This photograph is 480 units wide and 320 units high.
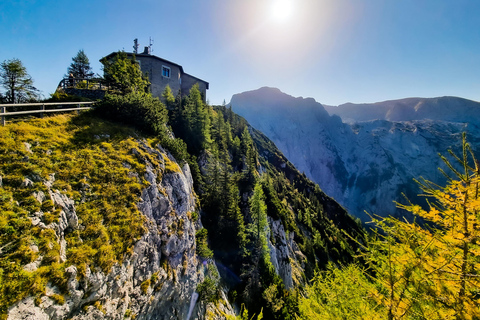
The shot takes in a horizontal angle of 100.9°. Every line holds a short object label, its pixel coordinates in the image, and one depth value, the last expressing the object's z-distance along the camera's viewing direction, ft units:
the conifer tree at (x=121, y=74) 82.29
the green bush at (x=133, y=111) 64.08
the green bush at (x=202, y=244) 62.75
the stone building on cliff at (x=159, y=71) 123.95
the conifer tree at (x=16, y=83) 71.41
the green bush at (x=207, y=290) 53.98
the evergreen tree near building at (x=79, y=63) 144.25
